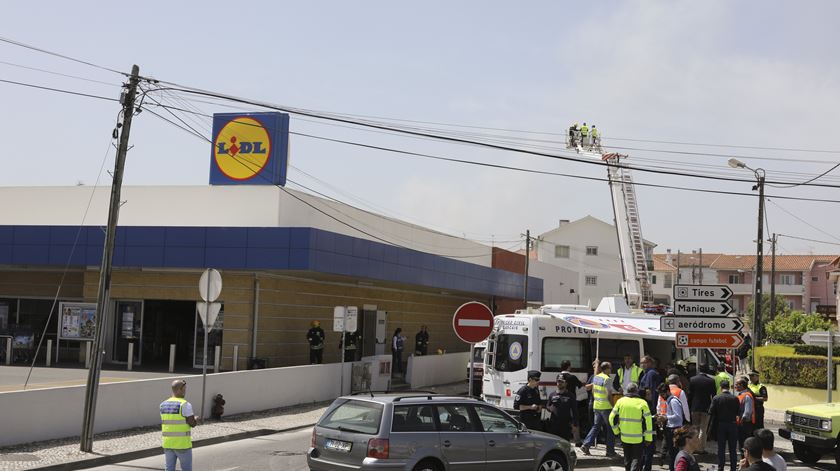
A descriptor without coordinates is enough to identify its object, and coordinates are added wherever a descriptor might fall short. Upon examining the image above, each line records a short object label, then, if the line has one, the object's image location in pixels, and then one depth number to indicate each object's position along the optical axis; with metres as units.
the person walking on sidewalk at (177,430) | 10.49
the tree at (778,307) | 82.49
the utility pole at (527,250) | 46.19
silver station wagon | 10.56
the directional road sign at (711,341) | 14.93
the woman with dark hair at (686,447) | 8.39
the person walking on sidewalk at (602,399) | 15.91
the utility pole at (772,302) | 56.43
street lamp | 33.44
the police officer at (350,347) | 27.70
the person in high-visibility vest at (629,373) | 17.34
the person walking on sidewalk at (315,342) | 26.50
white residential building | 84.38
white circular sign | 17.69
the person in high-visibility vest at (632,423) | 12.34
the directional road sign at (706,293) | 14.95
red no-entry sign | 15.63
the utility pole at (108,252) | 15.09
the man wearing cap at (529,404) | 14.74
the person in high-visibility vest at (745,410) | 15.24
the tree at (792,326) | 41.66
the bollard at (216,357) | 23.62
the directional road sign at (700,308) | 14.89
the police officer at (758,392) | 15.43
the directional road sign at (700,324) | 14.76
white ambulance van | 19.02
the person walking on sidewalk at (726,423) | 14.53
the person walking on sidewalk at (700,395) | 15.98
